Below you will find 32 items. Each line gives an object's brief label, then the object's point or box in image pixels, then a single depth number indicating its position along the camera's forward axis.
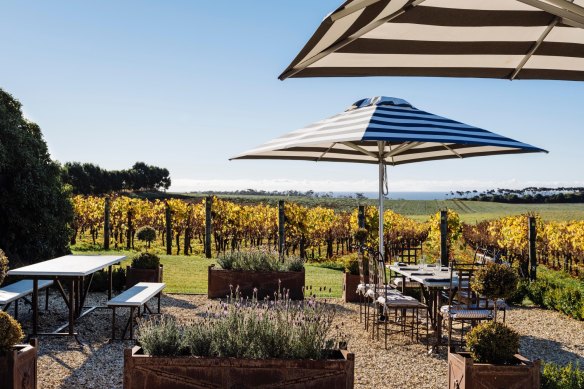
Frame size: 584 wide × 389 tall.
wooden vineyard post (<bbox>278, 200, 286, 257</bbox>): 11.84
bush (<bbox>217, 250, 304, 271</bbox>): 8.45
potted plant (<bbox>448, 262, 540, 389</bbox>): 3.75
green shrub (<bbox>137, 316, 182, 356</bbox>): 3.86
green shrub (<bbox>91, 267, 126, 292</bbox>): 8.98
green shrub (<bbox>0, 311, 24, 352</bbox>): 3.58
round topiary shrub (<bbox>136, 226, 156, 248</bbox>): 11.28
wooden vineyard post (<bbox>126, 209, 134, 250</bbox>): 18.65
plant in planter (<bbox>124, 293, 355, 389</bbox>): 3.71
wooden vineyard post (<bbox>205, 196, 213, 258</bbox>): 14.79
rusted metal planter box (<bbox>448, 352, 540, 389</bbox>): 3.74
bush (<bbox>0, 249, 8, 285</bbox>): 4.36
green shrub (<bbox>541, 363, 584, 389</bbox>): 3.99
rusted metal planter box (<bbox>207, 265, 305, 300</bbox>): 8.30
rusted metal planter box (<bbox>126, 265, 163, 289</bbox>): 8.38
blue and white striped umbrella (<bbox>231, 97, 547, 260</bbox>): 5.03
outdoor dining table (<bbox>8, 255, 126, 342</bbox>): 5.49
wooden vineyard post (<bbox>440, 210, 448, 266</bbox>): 11.68
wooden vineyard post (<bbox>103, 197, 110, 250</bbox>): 16.80
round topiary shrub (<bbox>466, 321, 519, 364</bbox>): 3.81
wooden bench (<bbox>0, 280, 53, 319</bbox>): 5.68
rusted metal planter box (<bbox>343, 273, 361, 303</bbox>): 8.48
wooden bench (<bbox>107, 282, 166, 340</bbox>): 5.72
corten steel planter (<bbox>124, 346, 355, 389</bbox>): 3.71
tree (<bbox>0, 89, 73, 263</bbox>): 10.48
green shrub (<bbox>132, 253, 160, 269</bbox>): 8.44
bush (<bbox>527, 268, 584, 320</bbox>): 7.68
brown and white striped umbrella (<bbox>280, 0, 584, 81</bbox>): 2.32
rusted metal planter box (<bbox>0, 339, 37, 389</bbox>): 3.54
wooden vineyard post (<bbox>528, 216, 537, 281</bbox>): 11.01
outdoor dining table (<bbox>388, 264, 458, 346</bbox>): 5.61
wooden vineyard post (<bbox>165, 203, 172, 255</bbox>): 16.93
